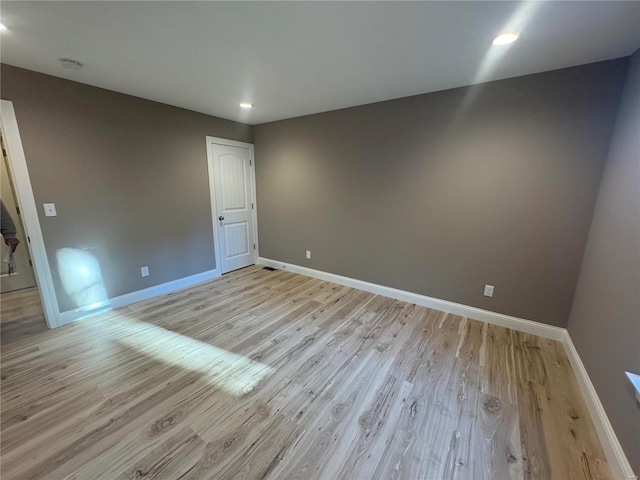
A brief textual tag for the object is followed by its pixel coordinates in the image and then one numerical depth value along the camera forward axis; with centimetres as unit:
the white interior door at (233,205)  389
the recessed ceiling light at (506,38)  166
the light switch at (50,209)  244
